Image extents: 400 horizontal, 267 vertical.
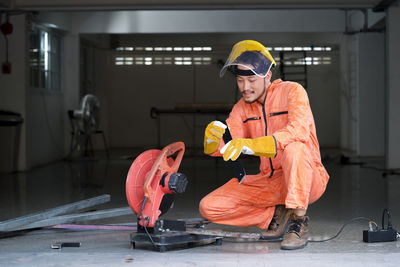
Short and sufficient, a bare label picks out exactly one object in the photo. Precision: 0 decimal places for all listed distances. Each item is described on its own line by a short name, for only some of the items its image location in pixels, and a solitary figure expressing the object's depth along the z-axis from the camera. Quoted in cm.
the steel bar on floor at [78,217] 404
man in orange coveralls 356
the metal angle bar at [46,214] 387
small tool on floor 368
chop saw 354
